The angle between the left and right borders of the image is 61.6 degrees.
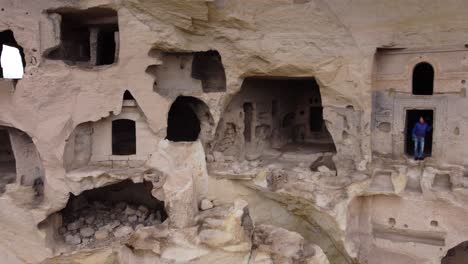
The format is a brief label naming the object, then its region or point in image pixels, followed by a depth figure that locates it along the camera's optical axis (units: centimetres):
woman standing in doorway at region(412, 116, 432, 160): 991
